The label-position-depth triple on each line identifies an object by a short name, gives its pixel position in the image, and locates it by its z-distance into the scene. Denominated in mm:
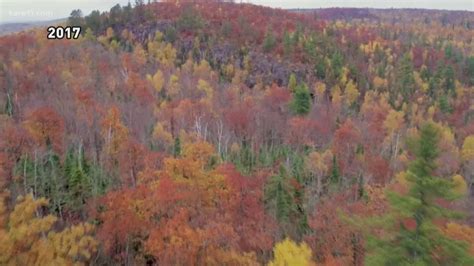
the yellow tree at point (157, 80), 83500
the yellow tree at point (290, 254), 23812
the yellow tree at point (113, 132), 47916
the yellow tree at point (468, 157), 62694
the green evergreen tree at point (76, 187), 33472
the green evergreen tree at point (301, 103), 73500
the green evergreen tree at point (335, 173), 50938
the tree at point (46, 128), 44116
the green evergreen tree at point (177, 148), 53719
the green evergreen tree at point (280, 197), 34344
